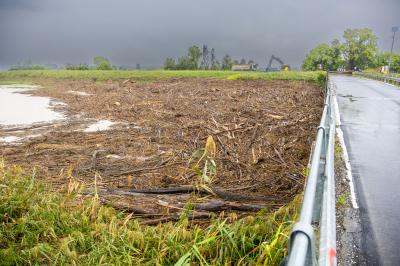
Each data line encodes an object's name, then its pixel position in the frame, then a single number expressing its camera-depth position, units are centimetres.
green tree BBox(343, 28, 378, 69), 10412
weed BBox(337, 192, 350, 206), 526
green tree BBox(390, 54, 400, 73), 11438
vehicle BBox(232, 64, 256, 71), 7444
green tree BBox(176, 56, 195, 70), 9667
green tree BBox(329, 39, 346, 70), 10700
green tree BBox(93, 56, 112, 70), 9938
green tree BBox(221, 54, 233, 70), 10122
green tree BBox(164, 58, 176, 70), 10094
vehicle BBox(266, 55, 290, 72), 6798
